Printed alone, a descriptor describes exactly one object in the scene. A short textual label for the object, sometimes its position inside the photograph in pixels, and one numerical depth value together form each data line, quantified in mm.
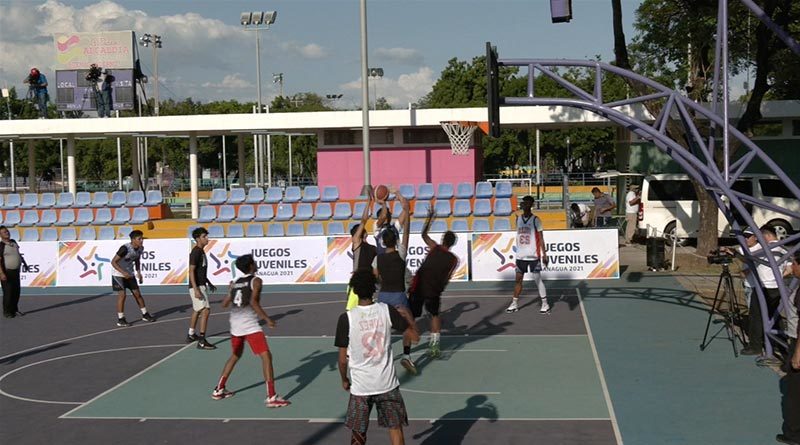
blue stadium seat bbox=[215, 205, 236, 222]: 29125
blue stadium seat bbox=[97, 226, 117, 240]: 27797
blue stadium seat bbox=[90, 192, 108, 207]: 31936
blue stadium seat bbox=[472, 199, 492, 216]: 26656
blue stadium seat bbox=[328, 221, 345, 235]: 26797
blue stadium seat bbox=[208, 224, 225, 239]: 27141
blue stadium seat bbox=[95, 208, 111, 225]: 30828
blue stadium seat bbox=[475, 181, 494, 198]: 27891
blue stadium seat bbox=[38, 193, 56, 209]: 32625
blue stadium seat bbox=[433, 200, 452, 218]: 26844
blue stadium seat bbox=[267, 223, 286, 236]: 28125
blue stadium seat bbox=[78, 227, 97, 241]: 27892
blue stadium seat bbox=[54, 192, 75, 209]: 32312
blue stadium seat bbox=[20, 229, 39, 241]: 29656
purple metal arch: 11844
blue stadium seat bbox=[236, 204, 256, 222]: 29075
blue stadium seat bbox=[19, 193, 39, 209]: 32938
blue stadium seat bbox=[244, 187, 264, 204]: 30594
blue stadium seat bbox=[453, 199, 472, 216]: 26922
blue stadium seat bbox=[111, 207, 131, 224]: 30559
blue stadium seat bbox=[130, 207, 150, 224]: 31150
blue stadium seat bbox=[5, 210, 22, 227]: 31672
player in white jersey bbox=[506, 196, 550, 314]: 16656
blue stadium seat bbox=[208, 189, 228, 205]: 30703
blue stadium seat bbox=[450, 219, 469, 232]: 26125
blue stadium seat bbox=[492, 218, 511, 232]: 24473
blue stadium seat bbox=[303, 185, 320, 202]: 29641
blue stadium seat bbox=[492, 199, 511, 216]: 26344
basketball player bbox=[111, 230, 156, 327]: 16109
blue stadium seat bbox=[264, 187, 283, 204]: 30483
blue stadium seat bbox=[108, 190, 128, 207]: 32156
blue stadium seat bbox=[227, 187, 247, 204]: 30625
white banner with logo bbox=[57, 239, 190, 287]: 22641
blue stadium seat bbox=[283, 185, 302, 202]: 30239
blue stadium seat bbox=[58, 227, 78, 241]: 28806
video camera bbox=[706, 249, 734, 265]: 13059
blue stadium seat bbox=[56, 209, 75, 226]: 31281
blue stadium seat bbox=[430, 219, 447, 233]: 26081
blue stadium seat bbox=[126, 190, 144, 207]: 32281
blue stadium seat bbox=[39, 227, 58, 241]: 30348
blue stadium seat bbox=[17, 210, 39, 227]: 31406
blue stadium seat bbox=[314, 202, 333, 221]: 27859
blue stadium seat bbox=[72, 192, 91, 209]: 32094
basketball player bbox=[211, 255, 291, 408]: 10508
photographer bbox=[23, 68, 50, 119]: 40656
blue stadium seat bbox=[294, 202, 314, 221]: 28188
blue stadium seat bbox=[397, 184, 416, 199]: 28527
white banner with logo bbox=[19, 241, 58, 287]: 23141
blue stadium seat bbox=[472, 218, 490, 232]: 24895
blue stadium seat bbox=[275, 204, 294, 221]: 28641
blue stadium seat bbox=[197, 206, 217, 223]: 29344
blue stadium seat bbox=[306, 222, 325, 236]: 26047
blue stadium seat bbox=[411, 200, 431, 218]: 26953
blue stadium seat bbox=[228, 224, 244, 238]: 26250
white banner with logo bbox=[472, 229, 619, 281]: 21359
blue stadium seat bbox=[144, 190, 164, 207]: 32812
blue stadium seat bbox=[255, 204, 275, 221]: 28906
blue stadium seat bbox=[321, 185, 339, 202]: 29422
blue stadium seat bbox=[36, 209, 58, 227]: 31352
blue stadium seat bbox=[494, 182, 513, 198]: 27891
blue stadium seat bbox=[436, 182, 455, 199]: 28281
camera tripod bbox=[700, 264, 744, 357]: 12781
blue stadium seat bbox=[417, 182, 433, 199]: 28375
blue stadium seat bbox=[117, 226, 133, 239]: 28459
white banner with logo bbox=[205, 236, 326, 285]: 22109
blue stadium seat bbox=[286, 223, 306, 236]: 26875
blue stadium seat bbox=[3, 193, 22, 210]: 33094
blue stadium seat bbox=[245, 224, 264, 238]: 26172
